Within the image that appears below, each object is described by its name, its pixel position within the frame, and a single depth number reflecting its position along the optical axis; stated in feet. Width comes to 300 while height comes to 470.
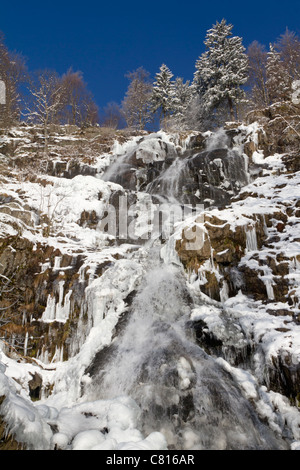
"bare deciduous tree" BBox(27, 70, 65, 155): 68.49
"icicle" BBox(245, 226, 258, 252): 30.13
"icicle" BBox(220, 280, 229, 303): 27.32
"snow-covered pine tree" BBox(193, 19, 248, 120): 81.10
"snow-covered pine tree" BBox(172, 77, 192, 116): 107.45
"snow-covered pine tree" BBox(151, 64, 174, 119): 91.76
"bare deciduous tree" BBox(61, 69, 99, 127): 102.87
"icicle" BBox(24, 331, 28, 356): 28.55
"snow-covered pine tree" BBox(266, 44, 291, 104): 66.13
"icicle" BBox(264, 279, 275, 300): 25.19
